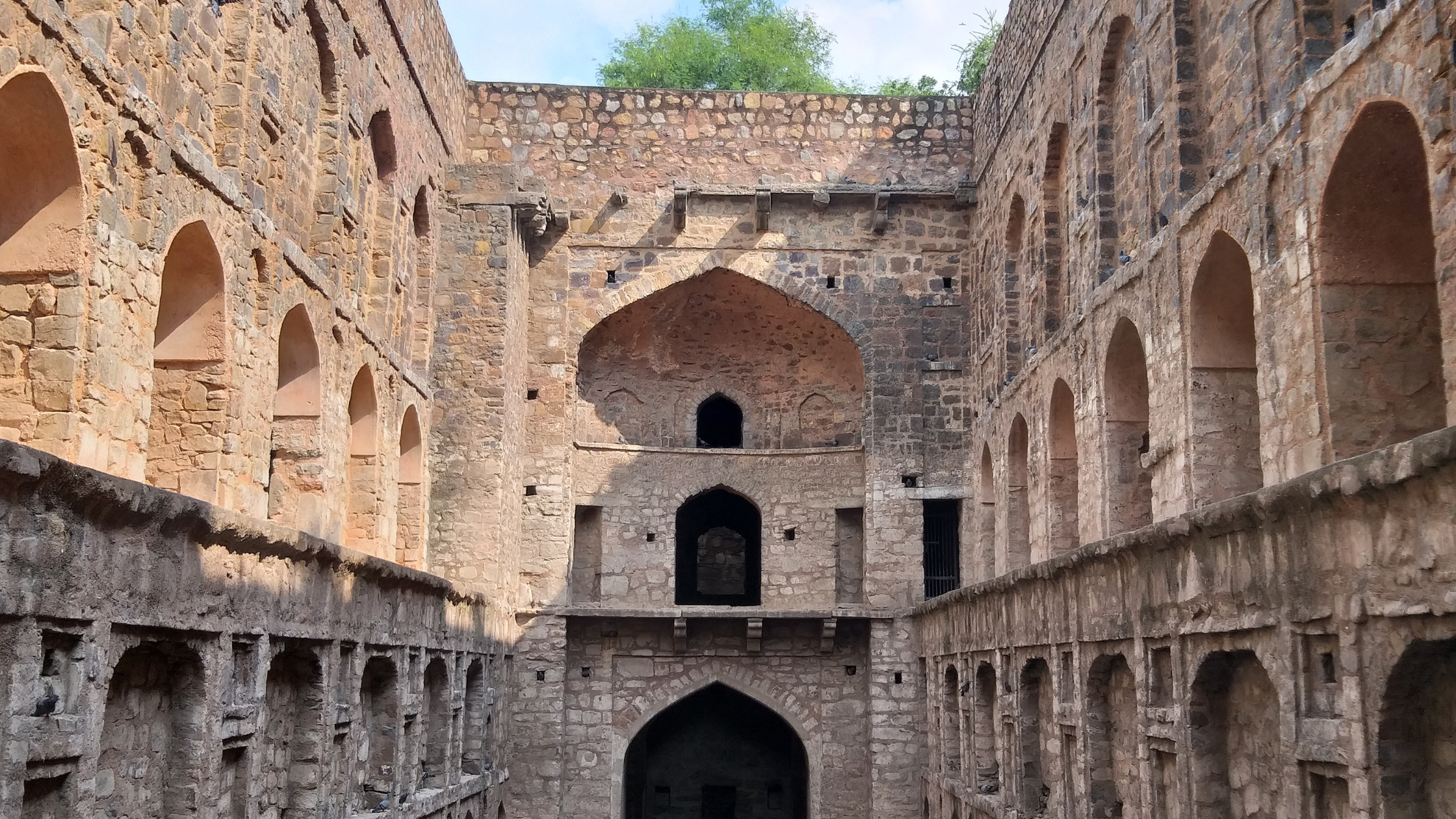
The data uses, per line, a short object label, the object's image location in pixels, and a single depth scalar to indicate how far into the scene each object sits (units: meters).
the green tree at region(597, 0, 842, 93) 26.30
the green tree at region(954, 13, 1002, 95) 25.66
